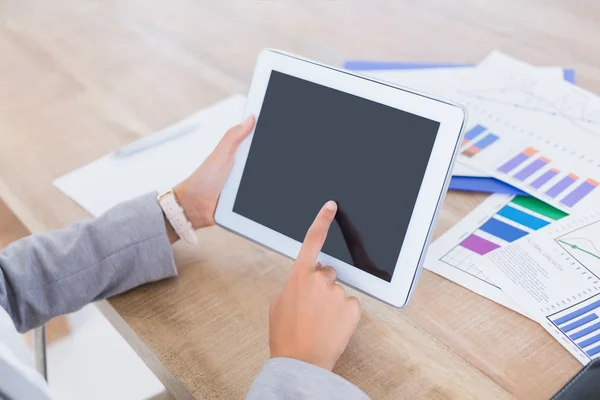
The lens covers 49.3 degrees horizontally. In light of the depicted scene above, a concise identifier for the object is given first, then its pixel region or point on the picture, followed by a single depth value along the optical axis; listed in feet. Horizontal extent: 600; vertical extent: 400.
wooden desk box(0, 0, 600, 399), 2.14
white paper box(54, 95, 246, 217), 2.89
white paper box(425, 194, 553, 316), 2.33
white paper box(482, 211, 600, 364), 2.16
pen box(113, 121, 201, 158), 3.11
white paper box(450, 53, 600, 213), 2.69
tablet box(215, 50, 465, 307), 2.12
